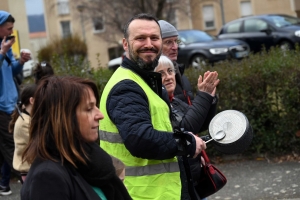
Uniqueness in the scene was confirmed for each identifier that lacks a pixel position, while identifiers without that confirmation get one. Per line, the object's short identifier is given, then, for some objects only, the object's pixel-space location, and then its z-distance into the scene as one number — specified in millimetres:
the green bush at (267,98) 7926
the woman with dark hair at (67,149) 2434
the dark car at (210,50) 18328
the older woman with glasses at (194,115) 3756
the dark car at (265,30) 18812
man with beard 3383
